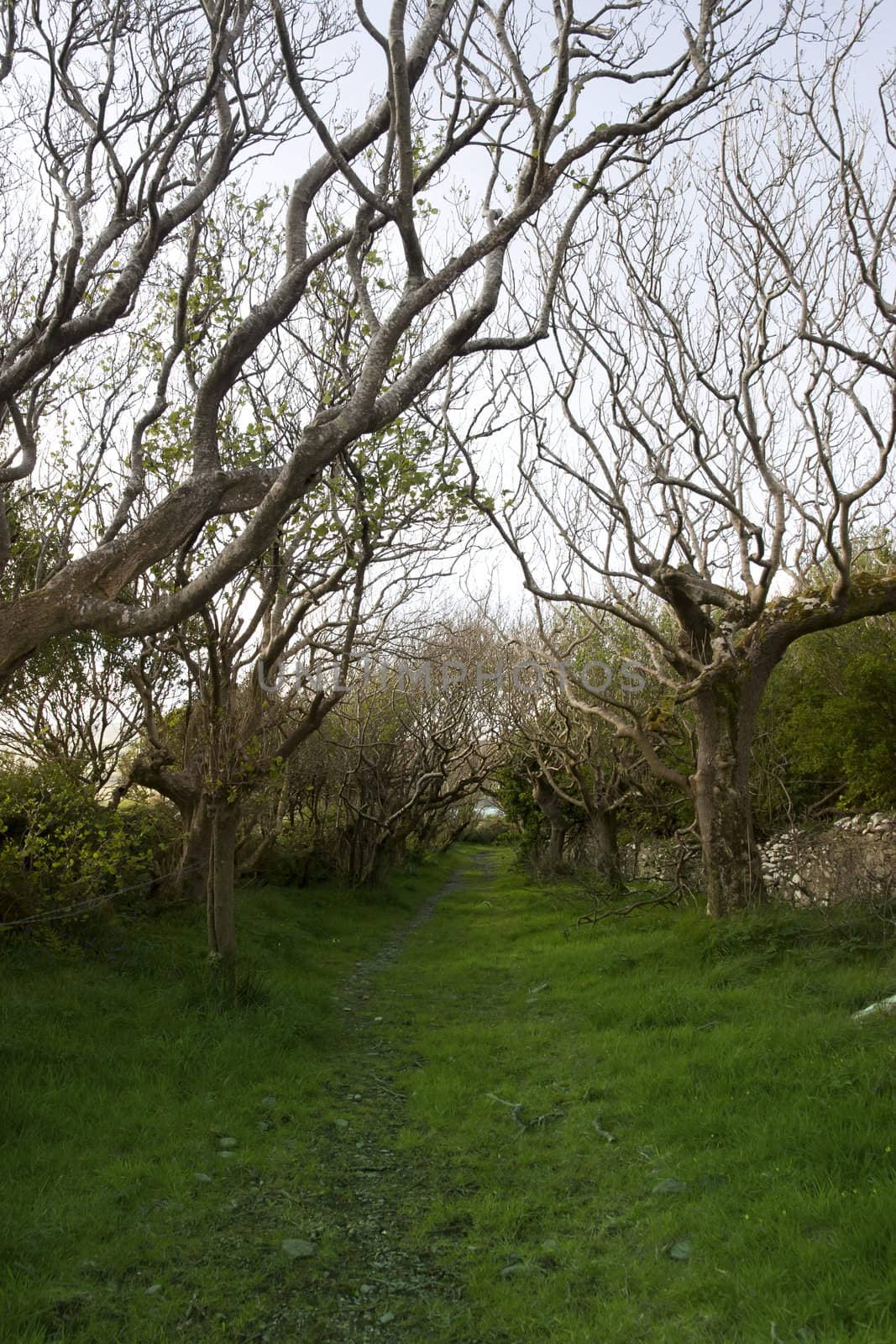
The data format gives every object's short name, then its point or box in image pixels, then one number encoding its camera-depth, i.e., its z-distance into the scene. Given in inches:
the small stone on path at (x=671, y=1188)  212.5
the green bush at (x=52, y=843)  377.4
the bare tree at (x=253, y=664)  396.2
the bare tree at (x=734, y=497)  403.2
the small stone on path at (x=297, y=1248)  198.5
